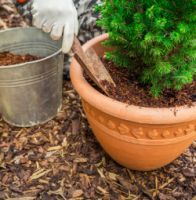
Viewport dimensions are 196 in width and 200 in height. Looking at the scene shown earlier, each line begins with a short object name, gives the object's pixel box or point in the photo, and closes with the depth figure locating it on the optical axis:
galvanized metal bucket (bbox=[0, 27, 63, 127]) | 1.59
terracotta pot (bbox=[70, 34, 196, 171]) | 1.01
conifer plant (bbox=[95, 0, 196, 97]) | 0.90
